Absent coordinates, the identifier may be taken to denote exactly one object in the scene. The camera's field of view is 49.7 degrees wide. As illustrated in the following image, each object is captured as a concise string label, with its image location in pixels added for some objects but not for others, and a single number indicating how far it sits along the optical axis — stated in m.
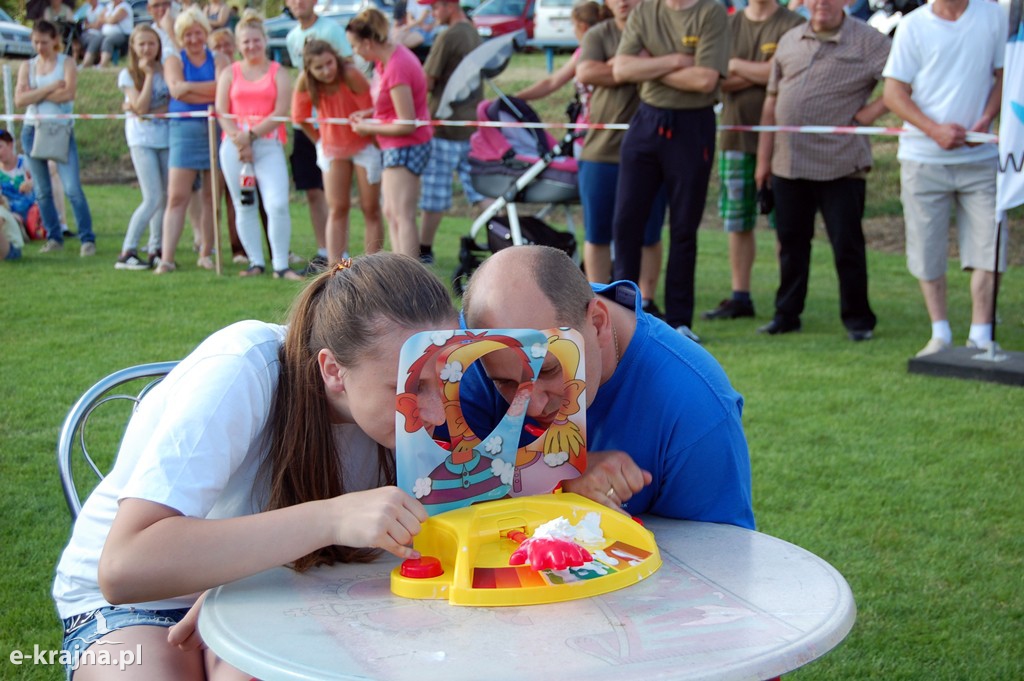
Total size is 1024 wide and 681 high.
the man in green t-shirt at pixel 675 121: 5.88
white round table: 1.34
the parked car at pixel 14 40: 18.88
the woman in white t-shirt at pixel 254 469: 1.61
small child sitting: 9.82
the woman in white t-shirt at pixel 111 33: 19.20
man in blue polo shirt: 1.85
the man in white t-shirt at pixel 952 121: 5.61
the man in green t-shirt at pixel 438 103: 8.28
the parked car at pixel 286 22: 19.50
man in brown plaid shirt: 6.19
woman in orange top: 7.66
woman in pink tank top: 7.95
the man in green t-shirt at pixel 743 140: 6.85
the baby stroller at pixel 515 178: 7.57
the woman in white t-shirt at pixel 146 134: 8.51
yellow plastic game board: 1.54
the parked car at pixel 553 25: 18.59
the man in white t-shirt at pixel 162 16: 9.18
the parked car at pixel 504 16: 18.82
